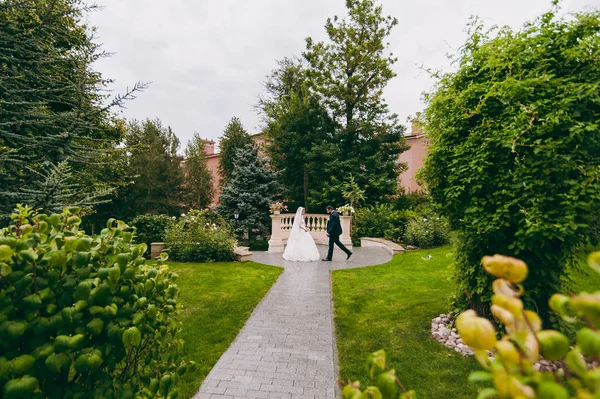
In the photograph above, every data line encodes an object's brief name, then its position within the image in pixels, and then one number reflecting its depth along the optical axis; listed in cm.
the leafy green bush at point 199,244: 1106
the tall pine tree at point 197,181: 2606
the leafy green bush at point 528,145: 335
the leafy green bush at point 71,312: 133
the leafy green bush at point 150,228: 1280
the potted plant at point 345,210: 1483
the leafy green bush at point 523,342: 57
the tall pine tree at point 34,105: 625
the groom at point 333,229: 1126
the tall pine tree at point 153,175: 2344
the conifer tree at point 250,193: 1975
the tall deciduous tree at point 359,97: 1972
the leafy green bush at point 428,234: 1296
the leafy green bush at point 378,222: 1577
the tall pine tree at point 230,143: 2578
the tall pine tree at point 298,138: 2061
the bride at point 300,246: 1173
